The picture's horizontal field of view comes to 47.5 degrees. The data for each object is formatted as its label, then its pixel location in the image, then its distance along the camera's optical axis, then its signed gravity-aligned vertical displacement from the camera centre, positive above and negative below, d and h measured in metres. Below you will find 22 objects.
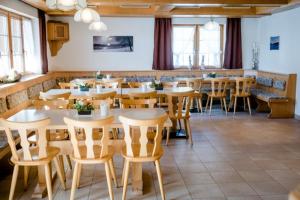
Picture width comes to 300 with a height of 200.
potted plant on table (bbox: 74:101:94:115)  3.61 -0.47
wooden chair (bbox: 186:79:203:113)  7.61 -0.52
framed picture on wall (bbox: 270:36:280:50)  8.03 +0.46
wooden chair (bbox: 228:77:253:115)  7.50 -0.60
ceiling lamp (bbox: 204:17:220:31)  7.37 +0.78
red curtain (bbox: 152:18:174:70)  8.89 +0.48
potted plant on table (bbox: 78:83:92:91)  5.71 -0.40
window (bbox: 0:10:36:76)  5.91 +0.40
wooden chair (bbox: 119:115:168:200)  3.00 -0.78
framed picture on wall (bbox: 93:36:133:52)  8.98 +0.53
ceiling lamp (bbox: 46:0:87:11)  3.93 +0.70
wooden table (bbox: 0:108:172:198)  3.39 -0.57
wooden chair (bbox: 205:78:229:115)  7.51 -0.70
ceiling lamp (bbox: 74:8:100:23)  4.89 +0.69
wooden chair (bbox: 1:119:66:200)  2.94 -0.80
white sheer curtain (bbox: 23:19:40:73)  7.23 +0.33
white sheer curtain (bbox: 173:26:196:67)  9.15 +0.49
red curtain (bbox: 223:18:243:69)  9.05 +0.50
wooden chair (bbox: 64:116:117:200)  2.95 -0.76
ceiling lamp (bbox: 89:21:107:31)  6.59 +0.72
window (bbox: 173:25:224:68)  9.16 +0.44
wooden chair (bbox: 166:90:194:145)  5.16 -0.71
